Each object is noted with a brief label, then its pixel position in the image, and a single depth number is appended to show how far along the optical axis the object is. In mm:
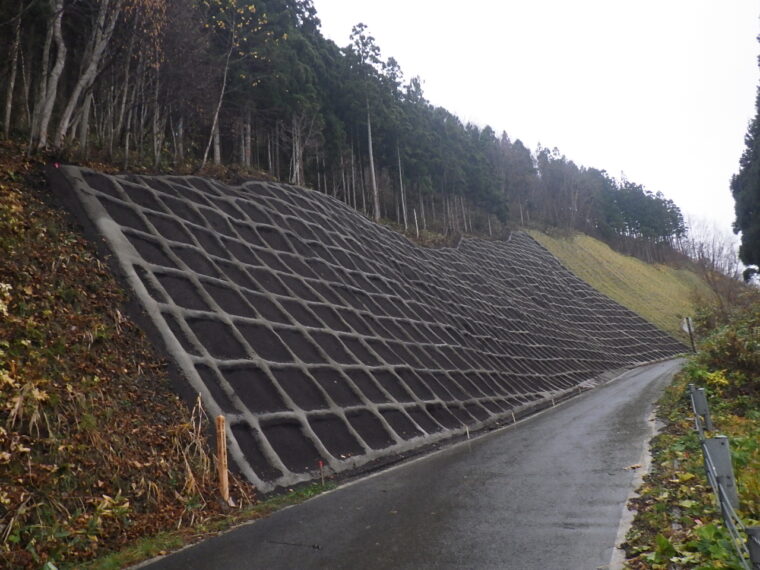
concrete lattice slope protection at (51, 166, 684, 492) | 8742
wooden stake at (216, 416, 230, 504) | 6719
